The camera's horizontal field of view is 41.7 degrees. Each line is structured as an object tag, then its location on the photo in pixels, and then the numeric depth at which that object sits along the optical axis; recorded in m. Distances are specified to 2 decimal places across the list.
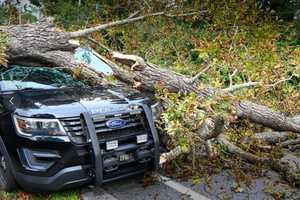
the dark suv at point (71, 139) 3.99
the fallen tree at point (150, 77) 4.99
